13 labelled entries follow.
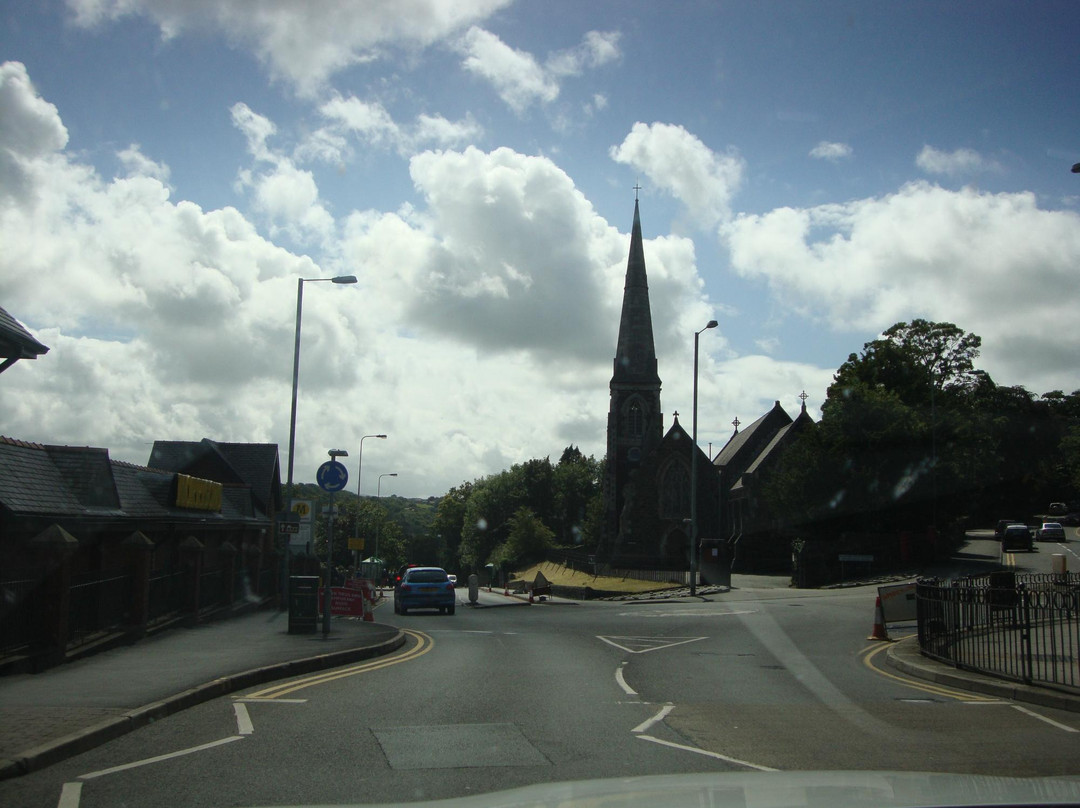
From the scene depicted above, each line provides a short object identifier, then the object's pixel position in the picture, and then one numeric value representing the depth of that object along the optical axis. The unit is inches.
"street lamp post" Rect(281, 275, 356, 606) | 1065.0
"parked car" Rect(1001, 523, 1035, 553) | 1861.5
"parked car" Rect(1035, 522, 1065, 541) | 2146.5
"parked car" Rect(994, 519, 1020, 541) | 2232.2
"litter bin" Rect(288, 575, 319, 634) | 725.9
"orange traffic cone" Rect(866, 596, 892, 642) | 725.9
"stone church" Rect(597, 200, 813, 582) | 2517.2
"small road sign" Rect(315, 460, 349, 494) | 704.4
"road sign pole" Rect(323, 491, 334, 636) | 698.2
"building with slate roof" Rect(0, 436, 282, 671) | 532.1
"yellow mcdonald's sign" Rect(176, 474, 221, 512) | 1053.8
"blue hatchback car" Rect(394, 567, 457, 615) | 1156.5
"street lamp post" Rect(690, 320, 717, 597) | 1496.1
